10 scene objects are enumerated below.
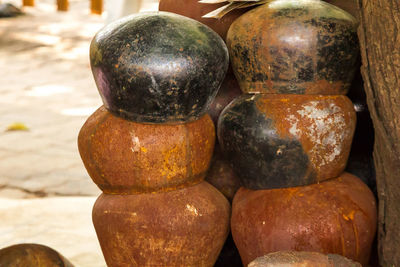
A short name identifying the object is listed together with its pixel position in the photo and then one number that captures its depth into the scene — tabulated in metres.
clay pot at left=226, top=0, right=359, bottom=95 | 1.79
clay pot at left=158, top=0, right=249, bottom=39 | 1.96
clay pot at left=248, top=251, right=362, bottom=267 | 1.64
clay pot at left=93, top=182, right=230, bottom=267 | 1.81
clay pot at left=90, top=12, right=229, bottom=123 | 1.76
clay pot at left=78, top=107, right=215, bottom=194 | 1.80
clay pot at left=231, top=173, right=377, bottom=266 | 1.76
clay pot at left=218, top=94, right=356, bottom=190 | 1.79
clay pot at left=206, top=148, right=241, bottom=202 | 1.97
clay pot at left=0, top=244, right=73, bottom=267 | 1.88
